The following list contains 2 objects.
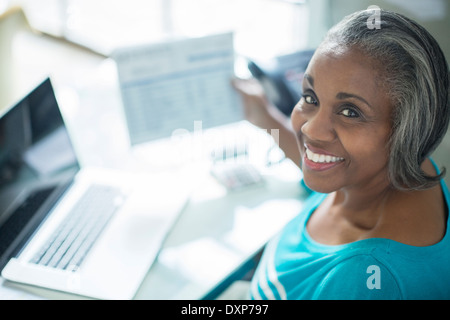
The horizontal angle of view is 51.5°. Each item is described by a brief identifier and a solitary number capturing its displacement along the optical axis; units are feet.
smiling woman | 2.51
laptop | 3.68
